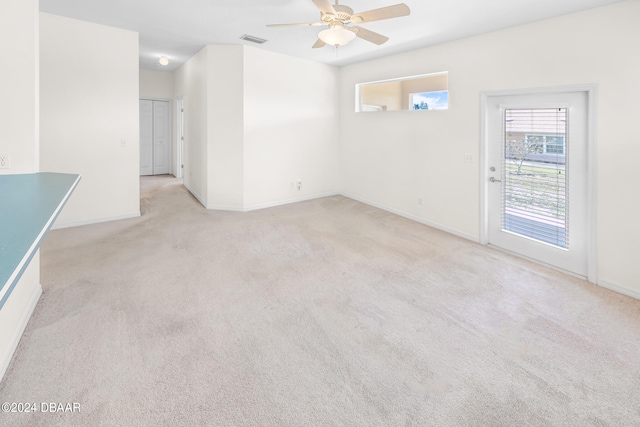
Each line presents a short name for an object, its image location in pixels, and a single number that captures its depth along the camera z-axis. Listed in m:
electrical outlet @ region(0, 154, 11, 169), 2.10
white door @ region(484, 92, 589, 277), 3.16
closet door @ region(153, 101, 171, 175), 8.21
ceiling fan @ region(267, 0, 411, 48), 2.53
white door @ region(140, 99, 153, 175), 7.99
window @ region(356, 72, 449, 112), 5.18
